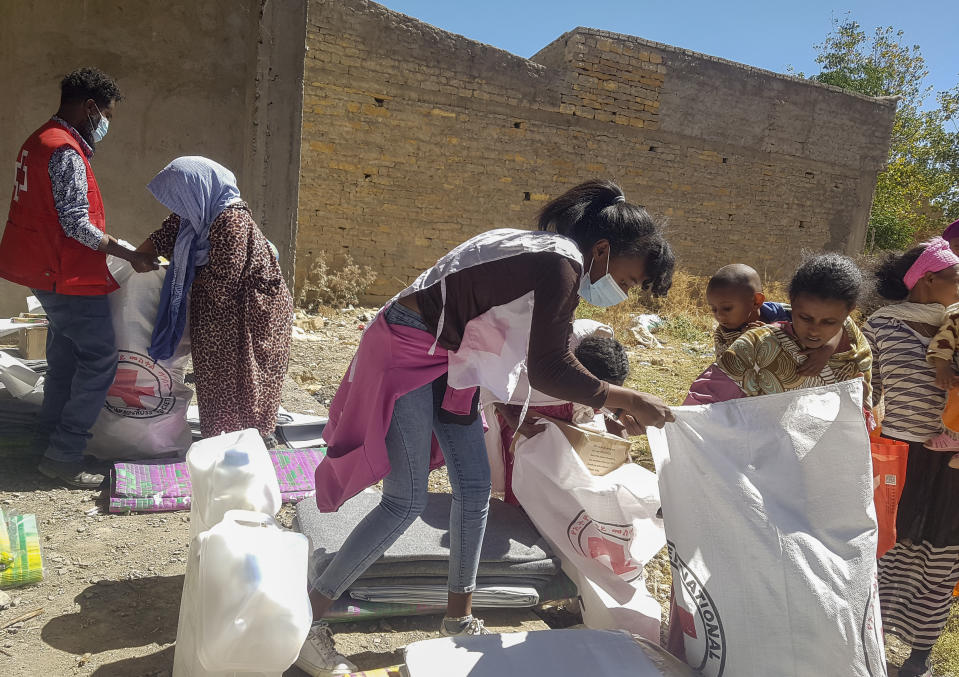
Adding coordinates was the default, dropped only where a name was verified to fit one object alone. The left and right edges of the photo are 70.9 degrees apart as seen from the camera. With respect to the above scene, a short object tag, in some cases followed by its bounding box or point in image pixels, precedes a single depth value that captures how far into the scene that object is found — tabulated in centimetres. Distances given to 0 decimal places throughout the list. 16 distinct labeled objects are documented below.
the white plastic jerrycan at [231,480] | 159
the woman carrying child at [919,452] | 226
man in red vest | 274
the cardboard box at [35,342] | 411
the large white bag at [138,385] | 304
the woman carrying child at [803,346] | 199
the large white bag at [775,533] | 155
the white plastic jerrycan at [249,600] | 128
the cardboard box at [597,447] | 234
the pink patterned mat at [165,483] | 274
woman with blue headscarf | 289
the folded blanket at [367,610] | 211
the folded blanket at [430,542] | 223
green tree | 1616
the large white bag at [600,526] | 218
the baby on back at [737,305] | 230
